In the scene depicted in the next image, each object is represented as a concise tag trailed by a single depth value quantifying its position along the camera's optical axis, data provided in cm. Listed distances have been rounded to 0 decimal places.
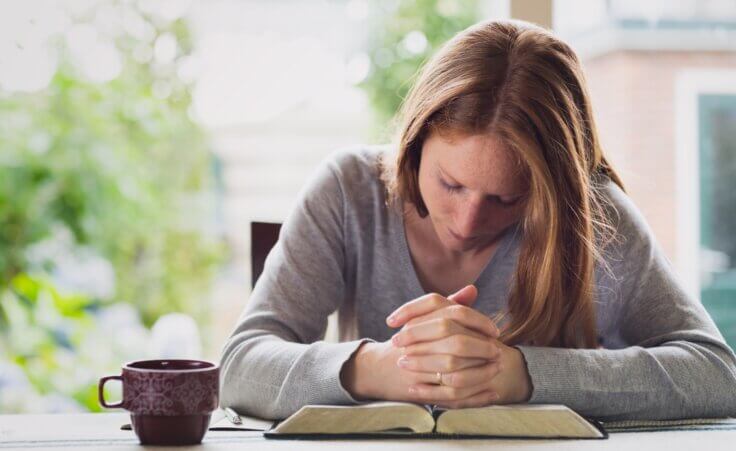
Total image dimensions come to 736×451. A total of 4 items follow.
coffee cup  98
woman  118
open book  105
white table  99
